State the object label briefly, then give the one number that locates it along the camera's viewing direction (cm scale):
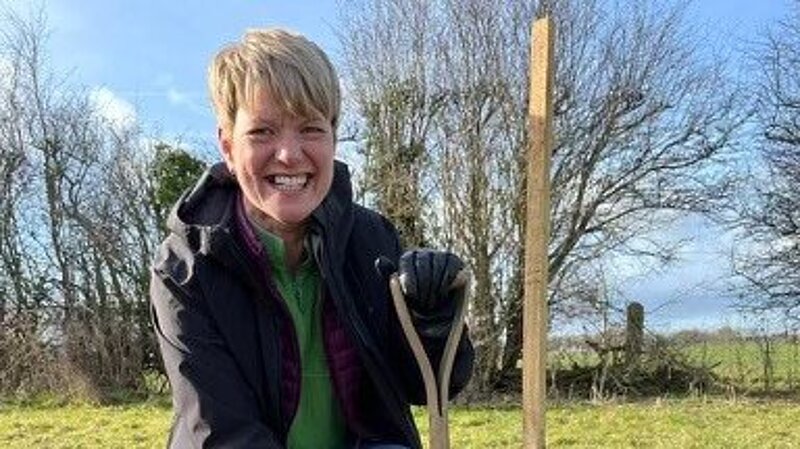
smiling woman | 190
